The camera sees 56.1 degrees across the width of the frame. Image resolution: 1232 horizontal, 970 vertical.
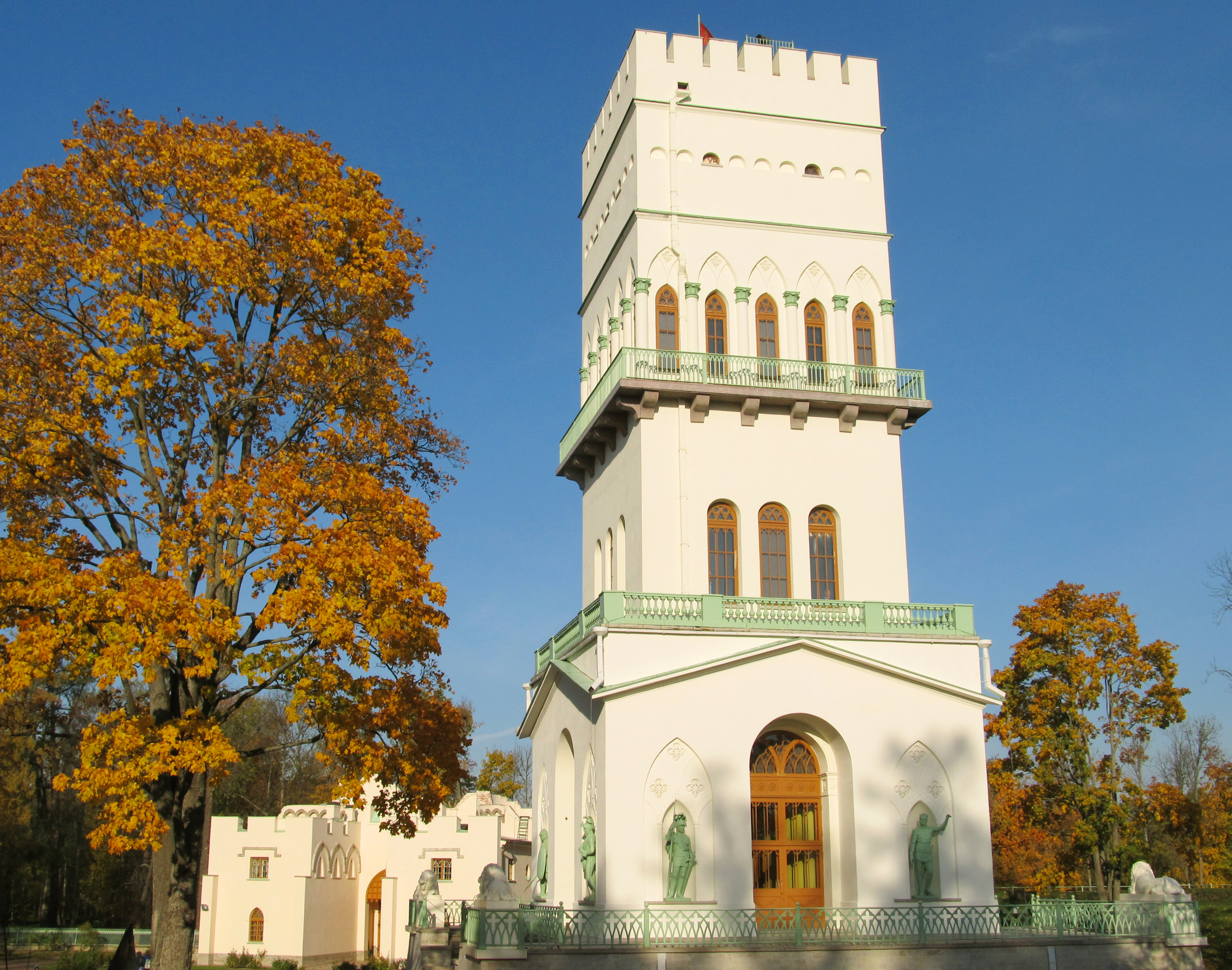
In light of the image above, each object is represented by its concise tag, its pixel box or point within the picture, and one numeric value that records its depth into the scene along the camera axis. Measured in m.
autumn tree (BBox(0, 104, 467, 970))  14.56
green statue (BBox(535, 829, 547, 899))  23.53
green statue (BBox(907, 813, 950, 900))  19.98
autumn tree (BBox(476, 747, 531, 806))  62.91
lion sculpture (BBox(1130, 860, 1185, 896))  19.77
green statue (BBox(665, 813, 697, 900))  19.11
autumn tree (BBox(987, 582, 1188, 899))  31.48
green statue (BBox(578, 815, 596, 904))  20.39
